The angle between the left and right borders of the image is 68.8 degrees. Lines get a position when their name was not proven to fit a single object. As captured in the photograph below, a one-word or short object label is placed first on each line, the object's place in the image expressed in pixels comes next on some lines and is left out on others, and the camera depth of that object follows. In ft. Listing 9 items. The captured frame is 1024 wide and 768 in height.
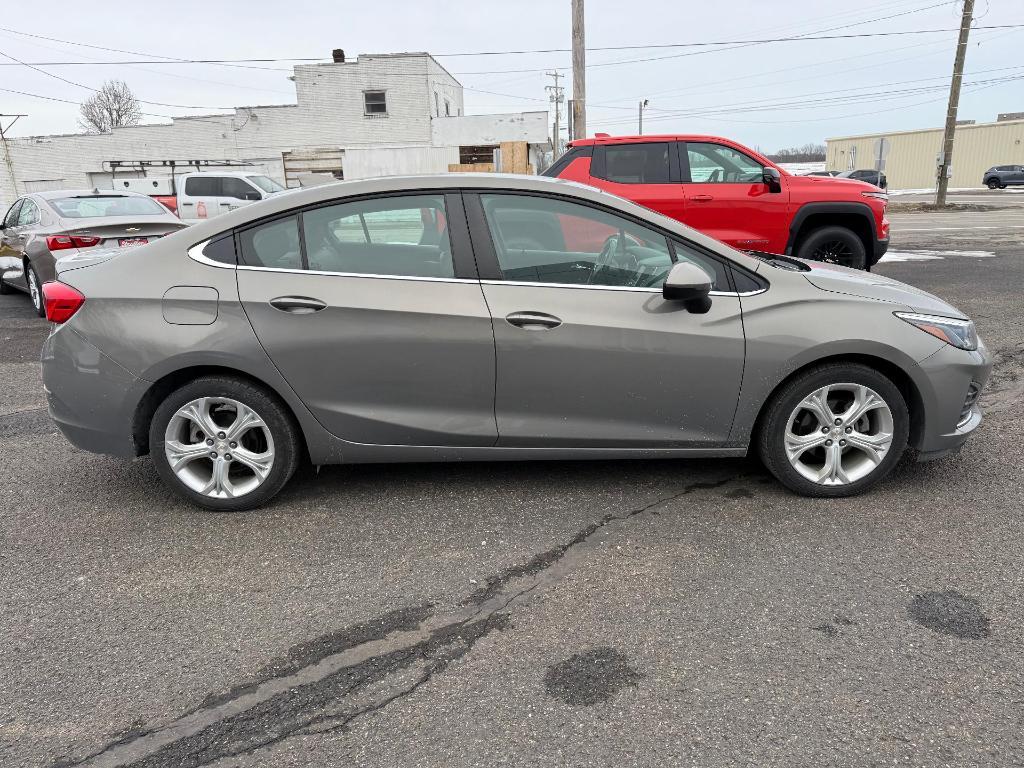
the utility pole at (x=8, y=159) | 111.87
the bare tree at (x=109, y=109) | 227.20
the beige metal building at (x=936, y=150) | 164.25
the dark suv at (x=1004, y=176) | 143.04
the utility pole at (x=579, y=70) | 57.82
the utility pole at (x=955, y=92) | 87.15
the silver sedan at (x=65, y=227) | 26.20
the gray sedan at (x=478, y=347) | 11.43
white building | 107.65
